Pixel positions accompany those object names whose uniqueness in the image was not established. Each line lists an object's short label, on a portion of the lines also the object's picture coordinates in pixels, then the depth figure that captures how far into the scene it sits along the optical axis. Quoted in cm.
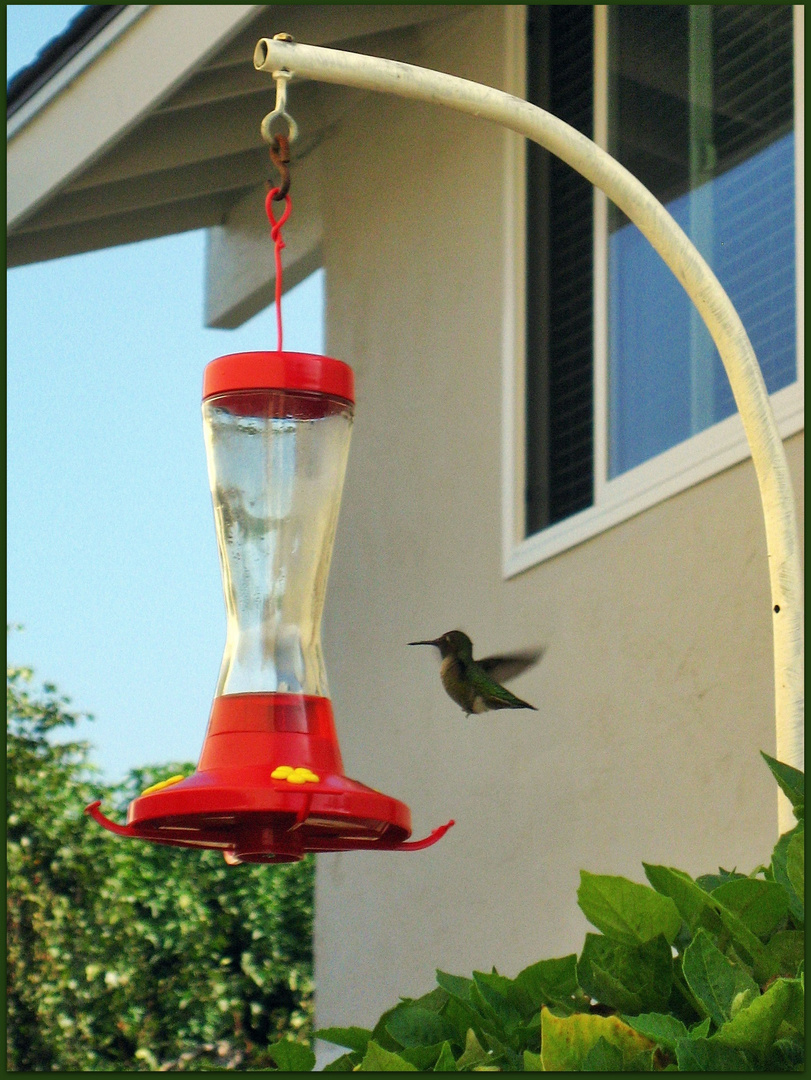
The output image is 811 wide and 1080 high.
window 893
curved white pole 447
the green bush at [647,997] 330
